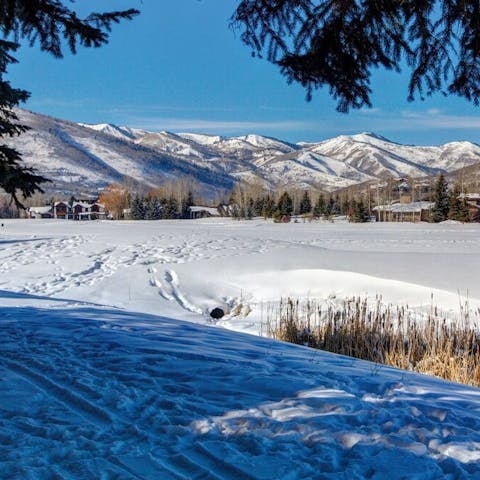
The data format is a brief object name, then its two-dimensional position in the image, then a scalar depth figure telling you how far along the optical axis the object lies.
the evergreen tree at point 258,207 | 81.50
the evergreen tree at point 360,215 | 60.22
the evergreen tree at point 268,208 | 76.31
